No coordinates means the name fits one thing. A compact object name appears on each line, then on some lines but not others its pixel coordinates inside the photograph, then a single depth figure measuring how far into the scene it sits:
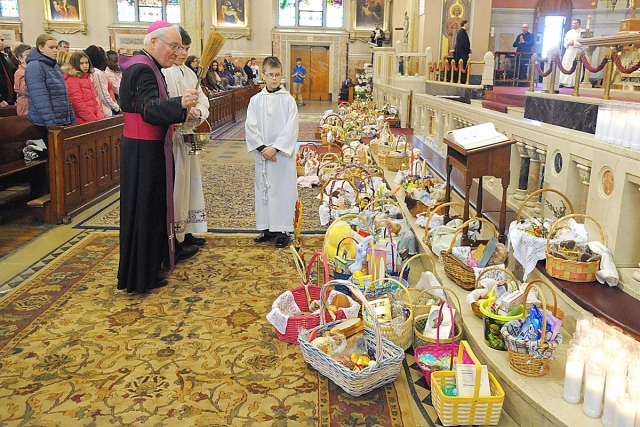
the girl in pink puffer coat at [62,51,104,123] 6.98
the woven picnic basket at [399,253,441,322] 3.69
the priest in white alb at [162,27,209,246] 4.82
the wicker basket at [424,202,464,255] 4.18
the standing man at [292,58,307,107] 23.38
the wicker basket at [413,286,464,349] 3.36
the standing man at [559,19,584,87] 11.66
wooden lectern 3.98
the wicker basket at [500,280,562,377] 2.76
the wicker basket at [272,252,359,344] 3.60
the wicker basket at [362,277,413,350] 3.36
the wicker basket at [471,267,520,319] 3.30
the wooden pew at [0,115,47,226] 6.27
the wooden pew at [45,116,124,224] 6.08
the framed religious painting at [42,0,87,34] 25.08
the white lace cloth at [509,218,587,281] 3.48
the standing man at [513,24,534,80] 15.59
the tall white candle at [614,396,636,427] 2.29
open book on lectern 4.04
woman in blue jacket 6.25
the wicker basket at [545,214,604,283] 3.31
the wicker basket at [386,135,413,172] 7.50
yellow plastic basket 2.68
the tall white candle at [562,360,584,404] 2.57
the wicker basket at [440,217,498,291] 3.76
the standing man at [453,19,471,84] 14.11
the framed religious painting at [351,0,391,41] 25.64
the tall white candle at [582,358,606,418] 2.47
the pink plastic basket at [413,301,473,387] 3.06
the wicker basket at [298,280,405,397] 2.93
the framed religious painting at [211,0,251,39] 25.03
